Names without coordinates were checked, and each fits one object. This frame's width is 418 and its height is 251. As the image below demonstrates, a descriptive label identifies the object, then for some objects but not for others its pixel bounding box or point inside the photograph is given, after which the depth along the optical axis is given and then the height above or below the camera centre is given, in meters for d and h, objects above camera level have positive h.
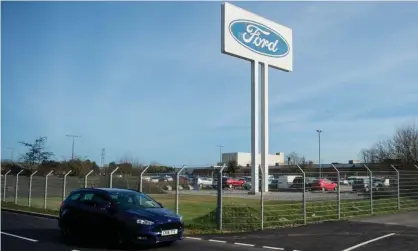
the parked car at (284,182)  17.50 -0.43
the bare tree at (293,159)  108.32 +2.91
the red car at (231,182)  16.41 -0.49
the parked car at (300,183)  16.94 -0.45
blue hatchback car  10.88 -1.23
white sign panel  33.16 +10.24
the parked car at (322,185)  18.36 -0.54
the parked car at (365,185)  21.05 -0.60
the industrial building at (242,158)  121.81 +3.40
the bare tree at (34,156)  54.69 +1.36
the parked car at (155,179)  19.42 -0.44
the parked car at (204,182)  18.20 -0.49
